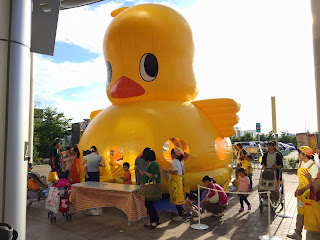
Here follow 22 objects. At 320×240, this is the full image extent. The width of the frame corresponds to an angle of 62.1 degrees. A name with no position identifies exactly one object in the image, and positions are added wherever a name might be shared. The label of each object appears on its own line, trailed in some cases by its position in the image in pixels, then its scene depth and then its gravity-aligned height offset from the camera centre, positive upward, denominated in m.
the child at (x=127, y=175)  7.38 -1.08
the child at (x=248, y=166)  9.34 -1.10
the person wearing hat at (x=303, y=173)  4.43 -0.65
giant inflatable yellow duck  7.94 +1.10
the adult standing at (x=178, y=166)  6.17 -0.71
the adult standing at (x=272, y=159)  7.10 -0.66
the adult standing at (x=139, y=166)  6.62 -0.76
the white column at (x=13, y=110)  2.71 +0.29
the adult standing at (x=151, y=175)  5.61 -0.83
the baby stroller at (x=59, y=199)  6.24 -1.48
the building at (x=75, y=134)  24.48 +0.28
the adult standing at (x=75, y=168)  8.44 -1.01
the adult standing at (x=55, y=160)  8.67 -0.75
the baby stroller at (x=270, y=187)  6.66 -1.34
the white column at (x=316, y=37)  6.98 +2.57
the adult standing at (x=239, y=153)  9.87 -0.67
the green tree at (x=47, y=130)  25.28 +0.70
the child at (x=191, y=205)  6.54 -1.71
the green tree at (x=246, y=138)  37.60 -0.43
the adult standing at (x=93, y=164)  7.25 -0.75
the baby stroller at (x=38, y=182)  7.81 -1.45
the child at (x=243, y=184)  6.98 -1.29
